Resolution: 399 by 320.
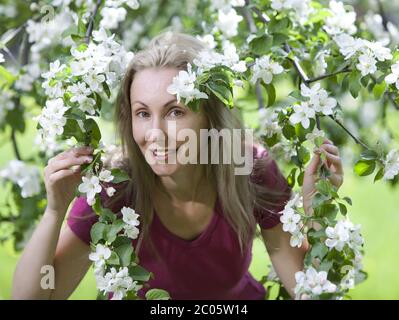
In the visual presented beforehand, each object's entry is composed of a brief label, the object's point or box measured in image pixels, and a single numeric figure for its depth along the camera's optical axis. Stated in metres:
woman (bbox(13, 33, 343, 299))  1.92
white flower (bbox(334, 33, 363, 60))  1.83
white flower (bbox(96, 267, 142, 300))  1.76
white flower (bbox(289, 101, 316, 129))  1.80
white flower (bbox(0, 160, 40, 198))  2.30
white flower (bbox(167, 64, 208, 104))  1.77
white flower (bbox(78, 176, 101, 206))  1.78
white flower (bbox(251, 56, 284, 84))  1.90
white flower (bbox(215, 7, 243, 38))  2.15
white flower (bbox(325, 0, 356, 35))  2.10
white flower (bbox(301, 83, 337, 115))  1.80
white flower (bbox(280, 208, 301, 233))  1.79
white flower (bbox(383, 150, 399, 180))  1.80
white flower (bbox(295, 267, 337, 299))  1.72
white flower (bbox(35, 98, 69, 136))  1.77
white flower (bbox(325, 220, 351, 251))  1.73
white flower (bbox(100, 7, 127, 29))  2.09
